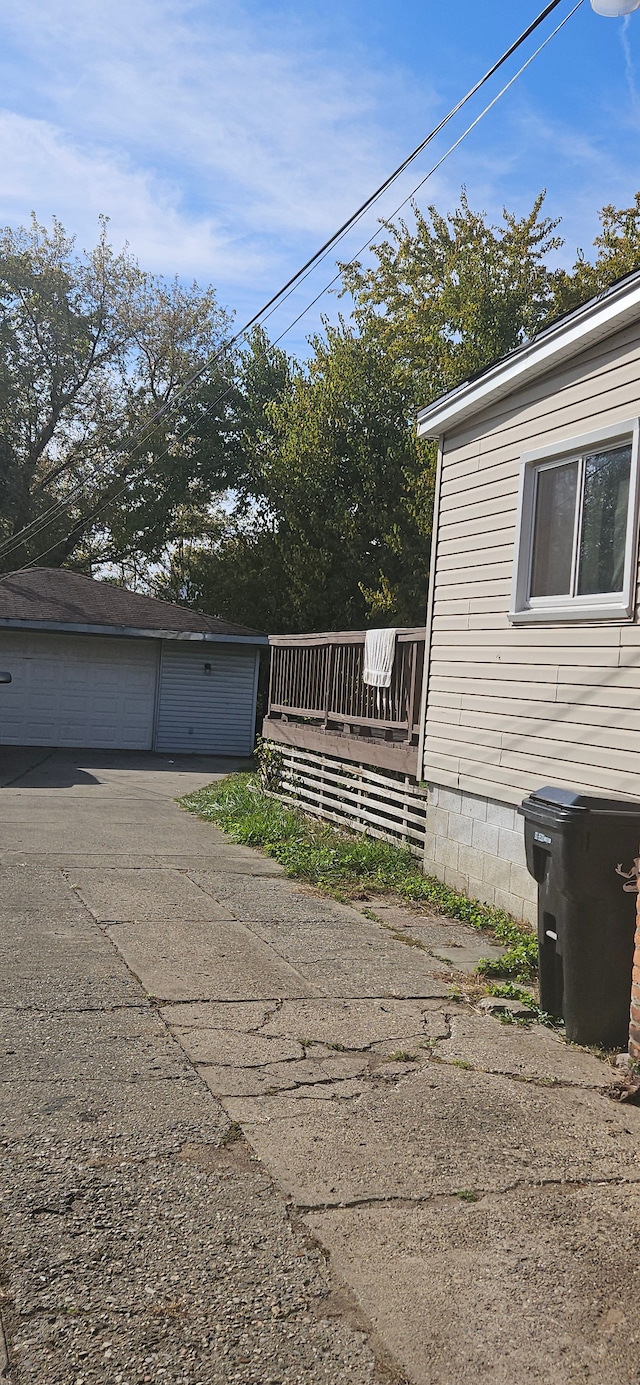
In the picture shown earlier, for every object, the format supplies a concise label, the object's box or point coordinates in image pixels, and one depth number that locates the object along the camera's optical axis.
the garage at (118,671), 22.72
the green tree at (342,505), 26.55
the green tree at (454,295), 25.92
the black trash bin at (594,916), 5.08
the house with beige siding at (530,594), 6.67
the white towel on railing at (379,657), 10.41
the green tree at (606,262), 22.67
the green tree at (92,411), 34.03
